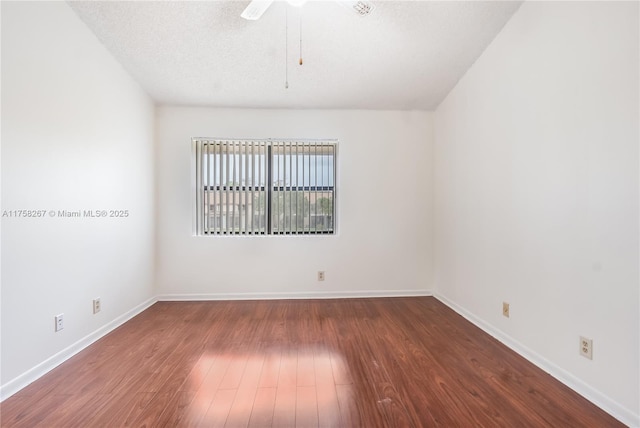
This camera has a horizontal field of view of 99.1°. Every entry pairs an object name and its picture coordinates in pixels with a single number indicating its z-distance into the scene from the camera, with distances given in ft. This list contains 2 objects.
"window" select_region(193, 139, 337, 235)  10.99
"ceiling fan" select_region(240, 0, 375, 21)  5.41
